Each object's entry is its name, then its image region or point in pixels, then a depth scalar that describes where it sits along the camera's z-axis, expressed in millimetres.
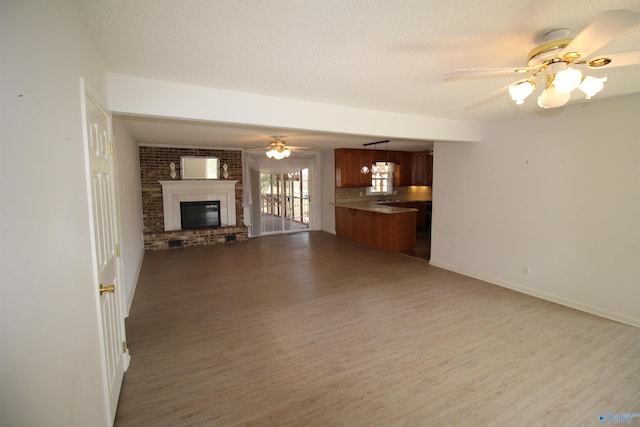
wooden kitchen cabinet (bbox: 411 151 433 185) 8578
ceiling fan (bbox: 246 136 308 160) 5488
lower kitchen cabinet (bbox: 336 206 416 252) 6461
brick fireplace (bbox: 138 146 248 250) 6816
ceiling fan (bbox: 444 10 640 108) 1333
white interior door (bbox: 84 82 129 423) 1729
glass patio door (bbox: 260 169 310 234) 8891
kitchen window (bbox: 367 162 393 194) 8398
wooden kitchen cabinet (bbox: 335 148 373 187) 7840
